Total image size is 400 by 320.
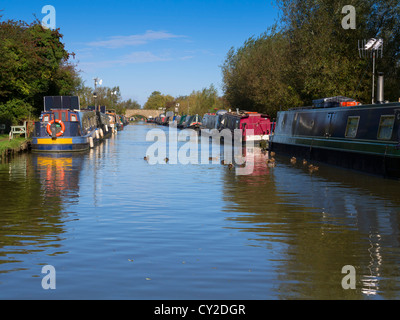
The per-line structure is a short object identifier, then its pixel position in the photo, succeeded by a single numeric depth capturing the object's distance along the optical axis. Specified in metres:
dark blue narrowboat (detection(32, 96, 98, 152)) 34.03
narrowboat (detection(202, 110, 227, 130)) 59.22
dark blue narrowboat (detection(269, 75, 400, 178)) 19.39
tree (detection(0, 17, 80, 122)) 38.35
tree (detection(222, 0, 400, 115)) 35.75
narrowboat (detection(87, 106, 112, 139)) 56.19
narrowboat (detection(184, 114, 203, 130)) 91.57
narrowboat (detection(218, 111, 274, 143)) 44.94
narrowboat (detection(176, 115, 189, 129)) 106.12
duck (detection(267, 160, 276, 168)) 26.18
